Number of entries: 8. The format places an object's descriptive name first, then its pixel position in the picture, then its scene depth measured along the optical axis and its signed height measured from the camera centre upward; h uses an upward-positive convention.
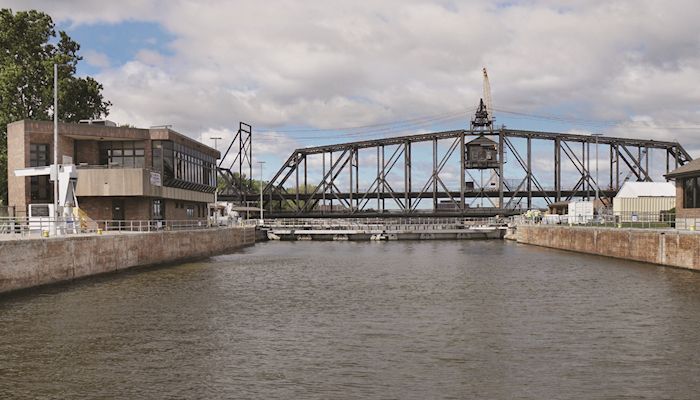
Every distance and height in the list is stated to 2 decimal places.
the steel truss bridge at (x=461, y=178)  140.62 +7.27
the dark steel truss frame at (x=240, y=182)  147.38 +7.23
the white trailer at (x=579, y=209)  86.44 -0.08
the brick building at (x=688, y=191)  51.12 +1.40
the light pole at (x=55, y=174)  44.69 +2.76
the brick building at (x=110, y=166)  58.75 +4.70
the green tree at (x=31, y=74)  75.38 +17.47
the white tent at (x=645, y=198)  81.31 +1.30
